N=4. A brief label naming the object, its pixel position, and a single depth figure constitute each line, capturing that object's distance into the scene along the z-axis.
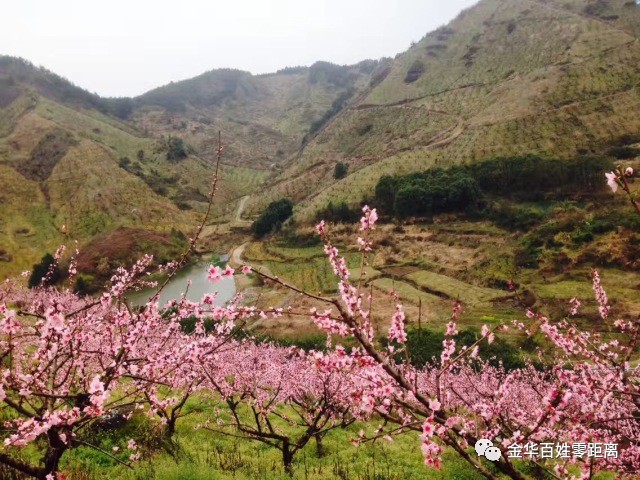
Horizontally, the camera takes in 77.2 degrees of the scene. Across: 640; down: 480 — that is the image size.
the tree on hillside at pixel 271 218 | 86.56
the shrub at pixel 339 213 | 77.38
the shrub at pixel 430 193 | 67.38
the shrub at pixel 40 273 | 63.55
